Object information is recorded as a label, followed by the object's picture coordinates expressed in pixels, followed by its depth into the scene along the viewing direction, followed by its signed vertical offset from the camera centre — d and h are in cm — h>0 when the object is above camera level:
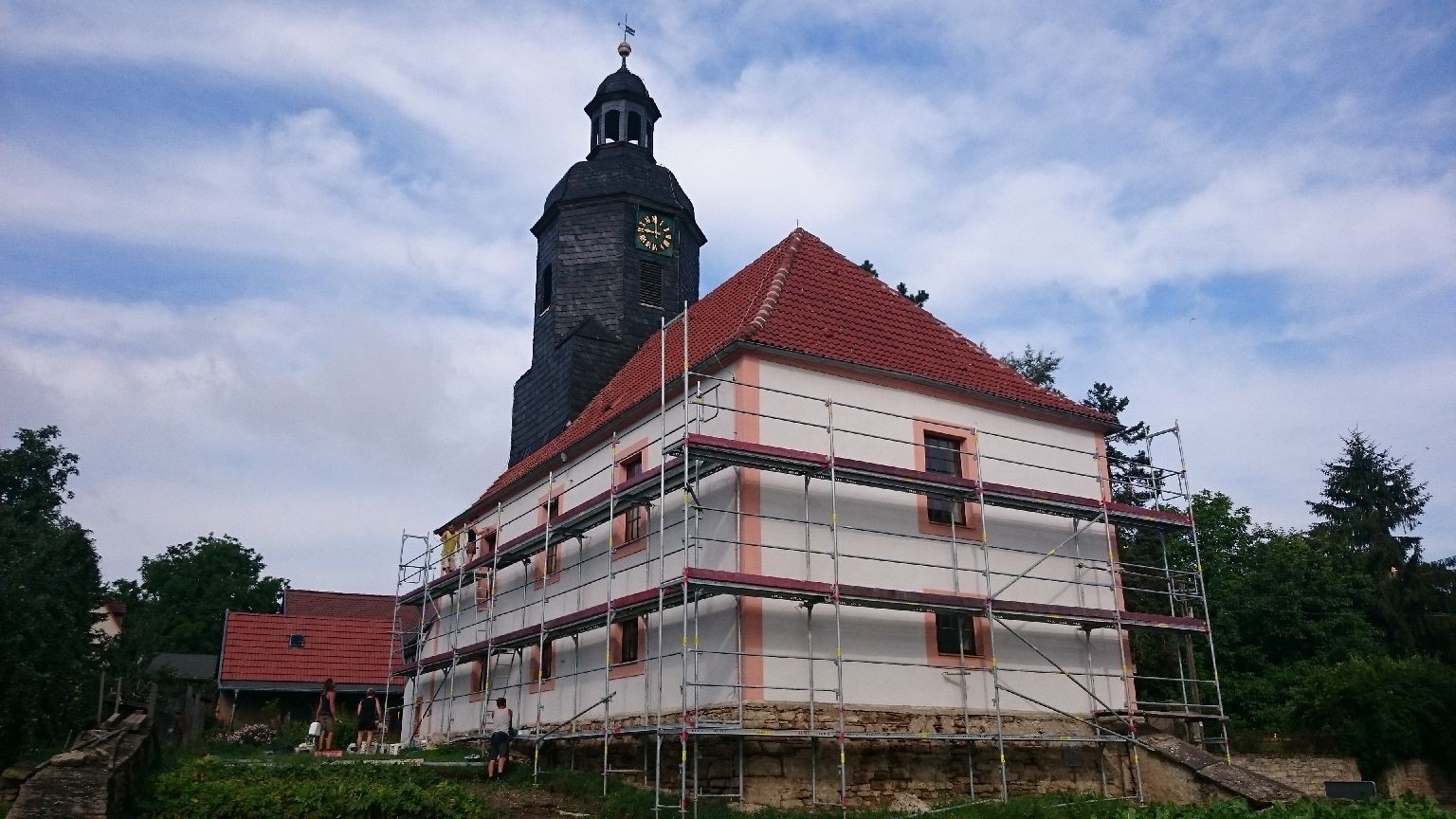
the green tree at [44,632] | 1909 +234
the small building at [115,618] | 4047 +562
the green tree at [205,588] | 5350 +873
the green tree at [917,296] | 3424 +1360
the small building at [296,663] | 3180 +282
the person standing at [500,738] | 1638 +33
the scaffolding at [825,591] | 1448 +217
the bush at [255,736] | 2561 +68
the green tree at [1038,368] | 3581 +1177
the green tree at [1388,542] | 3291 +610
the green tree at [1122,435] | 3017 +992
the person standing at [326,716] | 2186 +92
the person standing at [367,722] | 2164 +78
